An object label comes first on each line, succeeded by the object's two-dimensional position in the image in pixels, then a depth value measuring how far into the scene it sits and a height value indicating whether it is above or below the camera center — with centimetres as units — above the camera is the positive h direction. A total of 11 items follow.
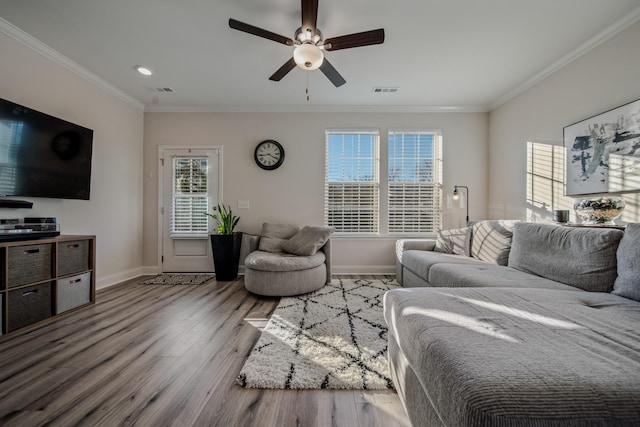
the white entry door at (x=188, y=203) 393 +16
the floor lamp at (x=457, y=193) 353 +34
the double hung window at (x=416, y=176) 394 +63
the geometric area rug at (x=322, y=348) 143 -96
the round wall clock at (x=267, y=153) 391 +97
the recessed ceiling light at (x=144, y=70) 288 +171
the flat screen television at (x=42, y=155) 214 +56
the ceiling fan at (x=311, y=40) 182 +138
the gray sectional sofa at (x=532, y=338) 60 -44
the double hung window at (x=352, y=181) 396 +54
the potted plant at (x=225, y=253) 357 -58
